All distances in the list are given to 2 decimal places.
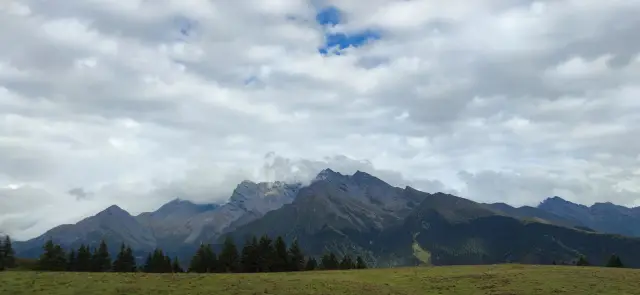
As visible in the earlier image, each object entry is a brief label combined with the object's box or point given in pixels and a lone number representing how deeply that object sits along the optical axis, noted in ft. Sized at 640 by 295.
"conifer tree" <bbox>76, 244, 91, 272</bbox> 376.68
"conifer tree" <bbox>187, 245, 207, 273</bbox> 372.99
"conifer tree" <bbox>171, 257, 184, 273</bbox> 381.60
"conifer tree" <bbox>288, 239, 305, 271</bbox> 374.61
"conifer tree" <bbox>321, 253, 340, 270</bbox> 420.36
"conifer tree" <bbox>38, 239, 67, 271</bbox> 365.81
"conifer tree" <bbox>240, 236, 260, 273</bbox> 363.97
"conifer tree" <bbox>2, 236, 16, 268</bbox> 376.09
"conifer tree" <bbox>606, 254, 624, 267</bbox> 421.18
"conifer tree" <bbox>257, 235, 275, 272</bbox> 363.15
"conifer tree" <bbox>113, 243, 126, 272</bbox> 386.07
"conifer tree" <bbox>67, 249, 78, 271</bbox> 374.24
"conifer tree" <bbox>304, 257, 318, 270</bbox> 400.67
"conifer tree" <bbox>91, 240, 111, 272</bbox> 383.86
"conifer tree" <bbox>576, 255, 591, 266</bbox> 434.30
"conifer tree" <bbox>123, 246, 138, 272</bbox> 384.68
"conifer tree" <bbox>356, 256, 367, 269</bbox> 433.89
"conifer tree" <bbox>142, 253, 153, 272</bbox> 376.91
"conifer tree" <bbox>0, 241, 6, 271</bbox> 359.25
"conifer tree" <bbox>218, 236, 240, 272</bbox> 371.51
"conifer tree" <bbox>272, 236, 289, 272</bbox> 367.04
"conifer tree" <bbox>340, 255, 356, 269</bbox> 418.51
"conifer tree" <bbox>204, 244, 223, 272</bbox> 373.34
